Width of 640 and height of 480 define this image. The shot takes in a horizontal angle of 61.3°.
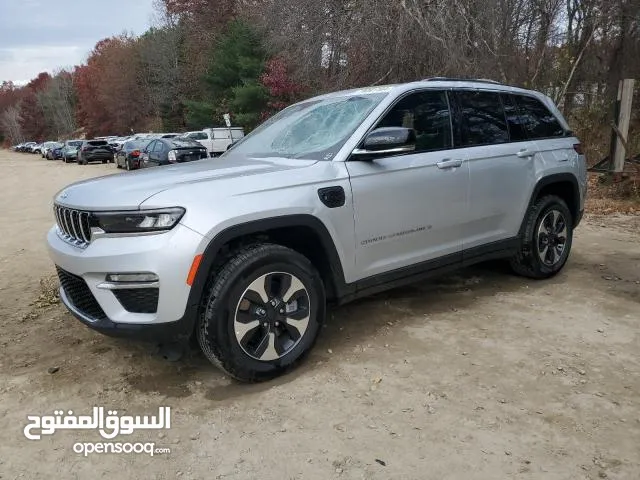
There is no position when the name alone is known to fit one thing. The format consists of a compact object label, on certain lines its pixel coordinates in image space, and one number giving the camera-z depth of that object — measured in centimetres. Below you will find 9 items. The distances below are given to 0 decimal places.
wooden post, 989
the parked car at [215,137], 2389
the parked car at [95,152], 3256
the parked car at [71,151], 3603
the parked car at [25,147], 7401
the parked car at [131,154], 2136
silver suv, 296
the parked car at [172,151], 1642
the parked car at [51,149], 4444
